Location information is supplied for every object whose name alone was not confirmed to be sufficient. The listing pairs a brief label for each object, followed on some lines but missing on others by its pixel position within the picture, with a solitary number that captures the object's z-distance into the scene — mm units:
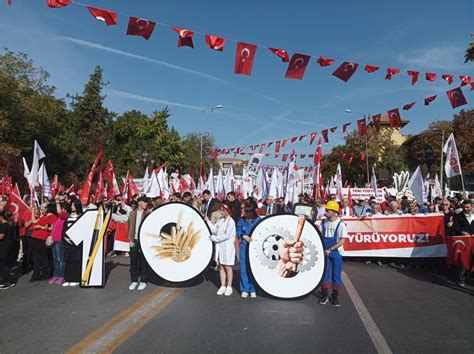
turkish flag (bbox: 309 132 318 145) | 23103
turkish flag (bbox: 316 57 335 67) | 11273
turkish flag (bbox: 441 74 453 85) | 12742
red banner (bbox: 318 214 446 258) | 9570
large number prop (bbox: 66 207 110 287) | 7238
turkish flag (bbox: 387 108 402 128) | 16000
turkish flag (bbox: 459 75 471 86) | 12672
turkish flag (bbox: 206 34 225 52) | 10039
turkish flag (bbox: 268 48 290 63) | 10719
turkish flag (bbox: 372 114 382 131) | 17481
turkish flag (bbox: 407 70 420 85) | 12478
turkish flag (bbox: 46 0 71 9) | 8016
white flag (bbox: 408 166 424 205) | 13695
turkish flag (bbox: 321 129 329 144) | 21994
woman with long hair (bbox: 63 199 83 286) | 7496
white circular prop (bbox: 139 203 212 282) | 6883
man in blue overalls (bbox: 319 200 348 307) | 6305
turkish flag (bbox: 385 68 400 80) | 12297
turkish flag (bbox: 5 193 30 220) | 8848
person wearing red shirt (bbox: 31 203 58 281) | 8031
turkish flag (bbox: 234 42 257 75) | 10227
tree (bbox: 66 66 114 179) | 38688
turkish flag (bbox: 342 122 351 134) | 20273
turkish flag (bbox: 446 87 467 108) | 13211
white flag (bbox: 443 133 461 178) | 13000
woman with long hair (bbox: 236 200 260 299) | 6641
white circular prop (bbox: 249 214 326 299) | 6332
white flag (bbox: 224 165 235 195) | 19094
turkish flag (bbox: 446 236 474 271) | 7816
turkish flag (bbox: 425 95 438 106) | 14578
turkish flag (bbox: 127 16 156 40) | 9109
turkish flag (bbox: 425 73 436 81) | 12609
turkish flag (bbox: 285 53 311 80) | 11000
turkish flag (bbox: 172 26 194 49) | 9617
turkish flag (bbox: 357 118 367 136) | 18000
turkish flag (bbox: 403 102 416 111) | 15005
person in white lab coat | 6824
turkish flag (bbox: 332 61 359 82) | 11773
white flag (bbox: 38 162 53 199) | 13258
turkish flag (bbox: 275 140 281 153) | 26638
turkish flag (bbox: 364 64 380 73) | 11930
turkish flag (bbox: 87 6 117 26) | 8676
